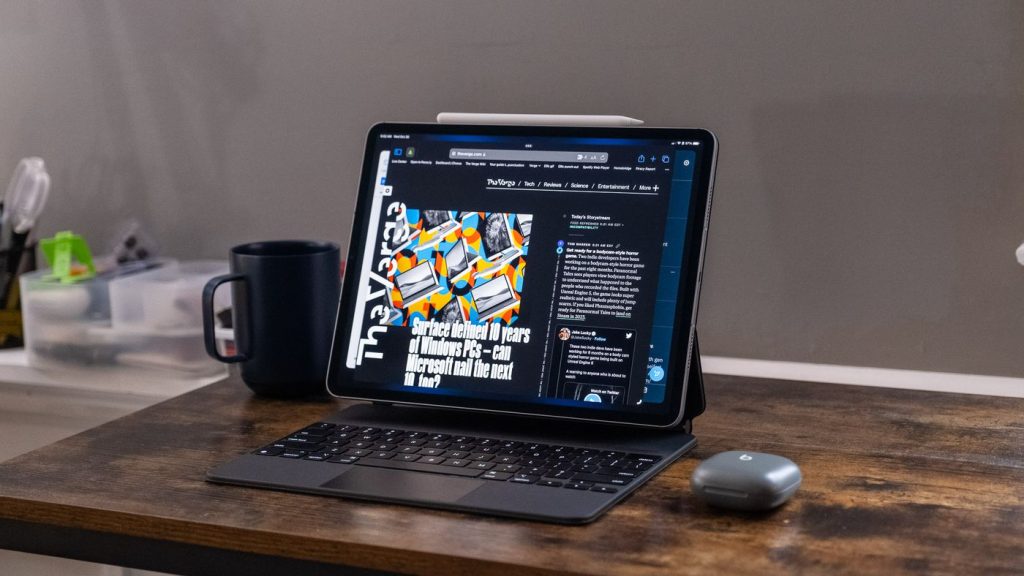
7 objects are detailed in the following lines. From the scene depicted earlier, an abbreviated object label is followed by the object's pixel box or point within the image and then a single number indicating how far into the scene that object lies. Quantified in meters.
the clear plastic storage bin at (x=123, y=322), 1.66
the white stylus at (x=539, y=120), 1.06
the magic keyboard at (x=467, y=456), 0.89
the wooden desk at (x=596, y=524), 0.74
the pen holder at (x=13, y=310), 1.86
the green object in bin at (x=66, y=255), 1.73
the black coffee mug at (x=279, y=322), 1.16
